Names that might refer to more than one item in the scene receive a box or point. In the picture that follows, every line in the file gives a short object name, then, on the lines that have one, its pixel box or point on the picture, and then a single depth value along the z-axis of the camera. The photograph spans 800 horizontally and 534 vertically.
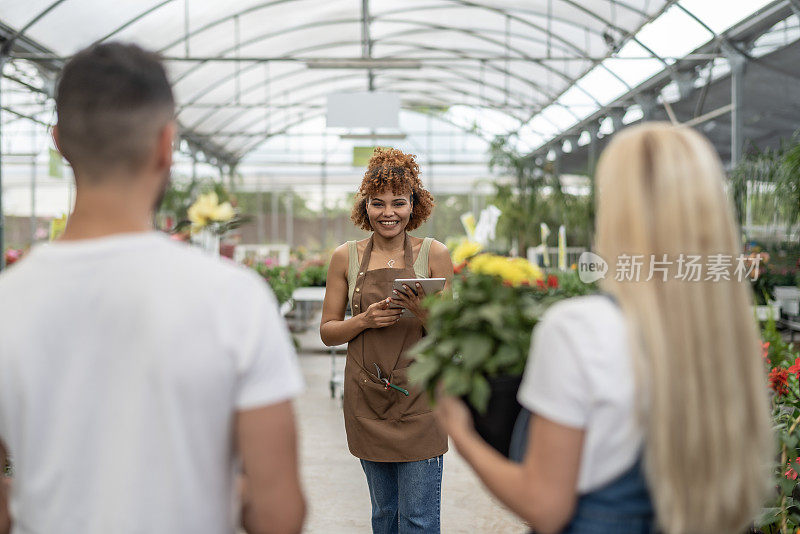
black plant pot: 1.16
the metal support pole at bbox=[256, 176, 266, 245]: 18.98
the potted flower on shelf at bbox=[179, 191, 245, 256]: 2.31
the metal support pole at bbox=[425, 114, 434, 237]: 17.63
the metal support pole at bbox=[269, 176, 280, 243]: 19.08
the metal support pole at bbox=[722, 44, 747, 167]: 8.70
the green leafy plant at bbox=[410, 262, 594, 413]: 1.12
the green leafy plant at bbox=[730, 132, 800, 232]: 4.65
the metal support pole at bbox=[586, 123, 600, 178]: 13.31
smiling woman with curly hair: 1.96
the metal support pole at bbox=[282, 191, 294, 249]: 19.16
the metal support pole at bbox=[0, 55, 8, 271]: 7.23
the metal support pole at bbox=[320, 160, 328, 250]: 18.53
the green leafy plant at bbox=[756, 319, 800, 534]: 2.11
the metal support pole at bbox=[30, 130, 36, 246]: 10.88
